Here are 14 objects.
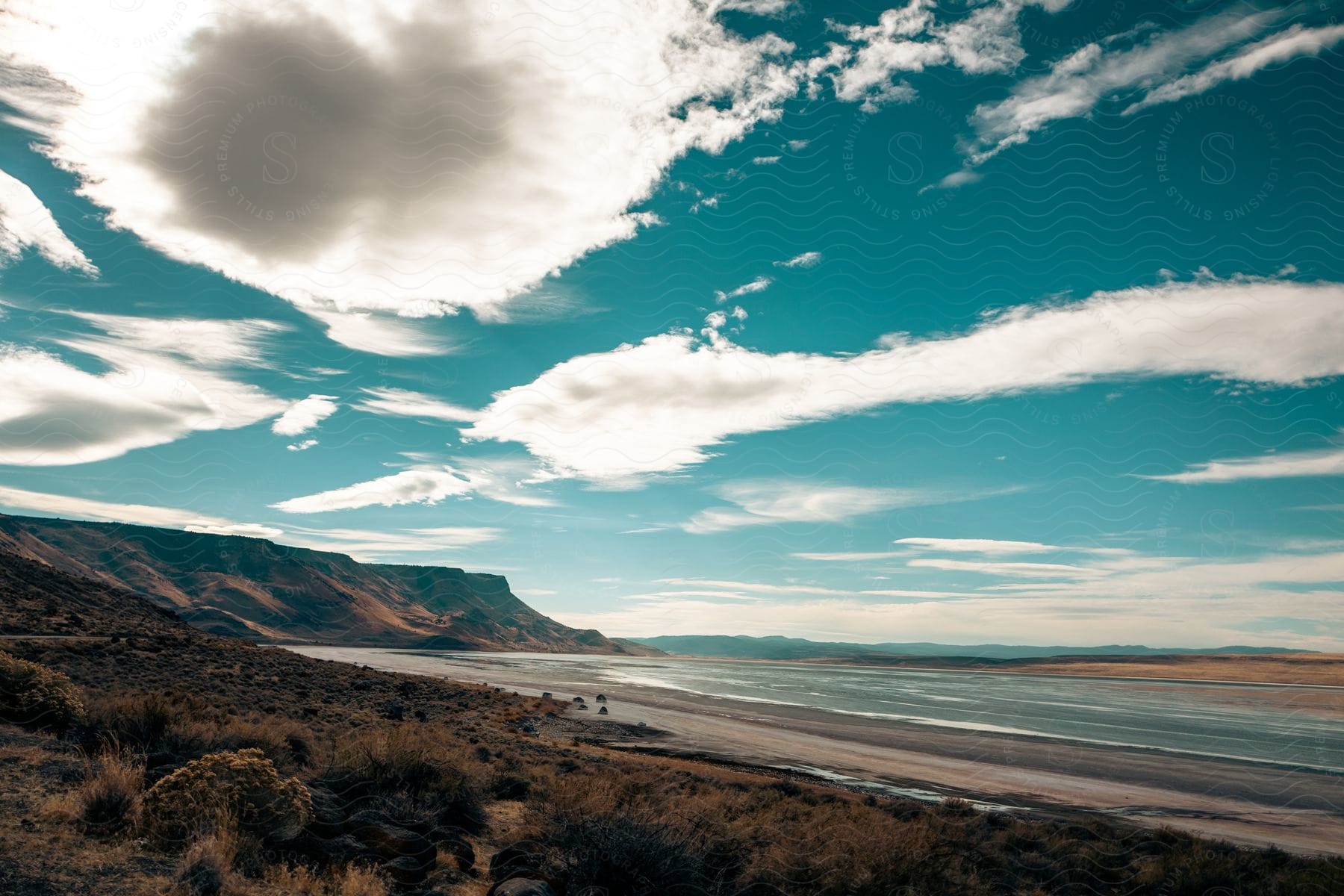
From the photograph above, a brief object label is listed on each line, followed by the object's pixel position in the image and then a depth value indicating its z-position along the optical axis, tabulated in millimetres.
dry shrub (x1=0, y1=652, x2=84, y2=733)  12797
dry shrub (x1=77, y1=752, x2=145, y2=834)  7816
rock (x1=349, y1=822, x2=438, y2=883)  8797
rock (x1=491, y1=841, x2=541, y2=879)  8695
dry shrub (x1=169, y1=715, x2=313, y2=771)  12672
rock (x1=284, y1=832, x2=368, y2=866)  8109
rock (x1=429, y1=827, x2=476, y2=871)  9430
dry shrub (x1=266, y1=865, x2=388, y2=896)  7082
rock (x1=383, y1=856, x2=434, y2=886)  8320
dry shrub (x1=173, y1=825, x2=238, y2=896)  6559
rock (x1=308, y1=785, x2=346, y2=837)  8727
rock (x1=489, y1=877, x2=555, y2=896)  7547
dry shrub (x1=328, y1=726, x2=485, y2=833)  11539
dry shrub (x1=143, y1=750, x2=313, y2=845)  7879
